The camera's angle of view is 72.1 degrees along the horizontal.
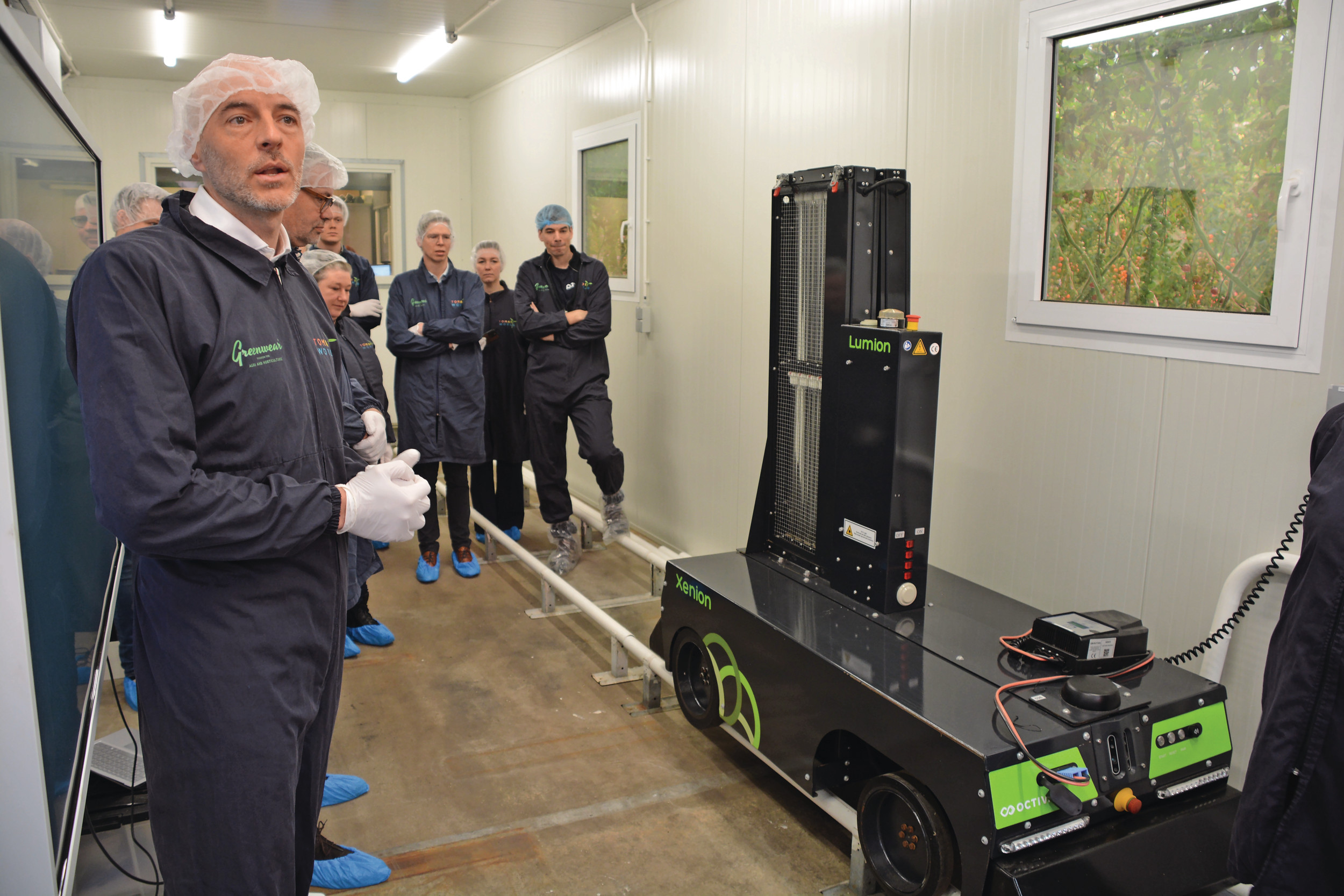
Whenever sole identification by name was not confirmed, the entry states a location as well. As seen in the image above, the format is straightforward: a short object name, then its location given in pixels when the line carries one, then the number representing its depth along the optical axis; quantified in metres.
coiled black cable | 2.10
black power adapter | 2.04
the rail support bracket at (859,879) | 2.21
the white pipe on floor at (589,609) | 3.14
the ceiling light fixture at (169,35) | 5.09
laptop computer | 2.00
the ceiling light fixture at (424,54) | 5.71
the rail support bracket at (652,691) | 3.21
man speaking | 1.26
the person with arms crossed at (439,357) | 4.29
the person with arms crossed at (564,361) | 4.36
